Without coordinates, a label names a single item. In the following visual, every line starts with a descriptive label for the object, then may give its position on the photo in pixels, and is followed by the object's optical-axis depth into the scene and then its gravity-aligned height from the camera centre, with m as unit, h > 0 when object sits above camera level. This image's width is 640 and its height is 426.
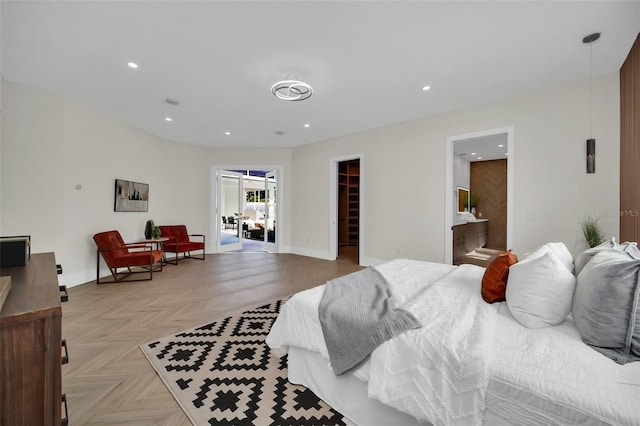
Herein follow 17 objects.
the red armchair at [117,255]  4.16 -0.69
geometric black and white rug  1.57 -1.19
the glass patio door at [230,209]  7.15 +0.14
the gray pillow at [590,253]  1.62 -0.25
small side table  4.75 -0.63
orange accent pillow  1.69 -0.43
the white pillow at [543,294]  1.40 -0.43
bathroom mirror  6.90 +0.40
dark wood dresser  0.72 -0.42
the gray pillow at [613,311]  1.09 -0.42
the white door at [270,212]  7.44 +0.04
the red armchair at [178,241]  5.57 -0.62
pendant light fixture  3.16 +0.82
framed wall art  4.84 +0.32
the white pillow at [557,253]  1.72 -0.27
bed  0.96 -0.66
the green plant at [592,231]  3.02 -0.20
